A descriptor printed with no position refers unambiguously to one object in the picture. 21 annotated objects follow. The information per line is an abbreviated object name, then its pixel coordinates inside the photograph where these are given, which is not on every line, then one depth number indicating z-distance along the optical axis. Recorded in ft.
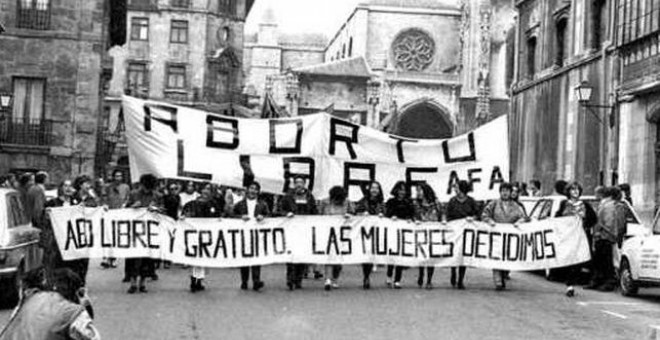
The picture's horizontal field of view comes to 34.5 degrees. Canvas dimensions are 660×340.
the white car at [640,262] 51.13
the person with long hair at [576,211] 55.72
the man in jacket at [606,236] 56.39
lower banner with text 51.60
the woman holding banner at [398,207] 56.18
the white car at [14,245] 43.06
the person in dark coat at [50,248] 47.47
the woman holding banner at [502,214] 55.31
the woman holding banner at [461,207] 55.67
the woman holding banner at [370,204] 55.52
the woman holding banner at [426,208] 56.18
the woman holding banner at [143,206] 51.55
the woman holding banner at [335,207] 54.54
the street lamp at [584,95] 83.66
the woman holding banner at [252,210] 53.21
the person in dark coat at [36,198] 57.88
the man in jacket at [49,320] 18.78
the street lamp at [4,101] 90.33
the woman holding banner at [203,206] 57.16
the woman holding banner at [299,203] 54.75
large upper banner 52.21
